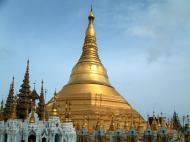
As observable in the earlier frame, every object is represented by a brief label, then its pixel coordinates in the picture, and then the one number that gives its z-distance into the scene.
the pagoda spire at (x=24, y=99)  36.44
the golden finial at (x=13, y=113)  33.49
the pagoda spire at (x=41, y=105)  37.03
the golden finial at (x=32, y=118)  32.62
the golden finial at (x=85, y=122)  37.89
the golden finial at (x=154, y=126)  36.18
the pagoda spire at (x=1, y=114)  35.53
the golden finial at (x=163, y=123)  35.96
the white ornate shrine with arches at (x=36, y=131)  32.41
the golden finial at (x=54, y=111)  33.16
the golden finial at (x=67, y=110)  34.22
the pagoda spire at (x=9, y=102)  35.42
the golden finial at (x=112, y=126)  36.88
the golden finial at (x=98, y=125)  37.31
